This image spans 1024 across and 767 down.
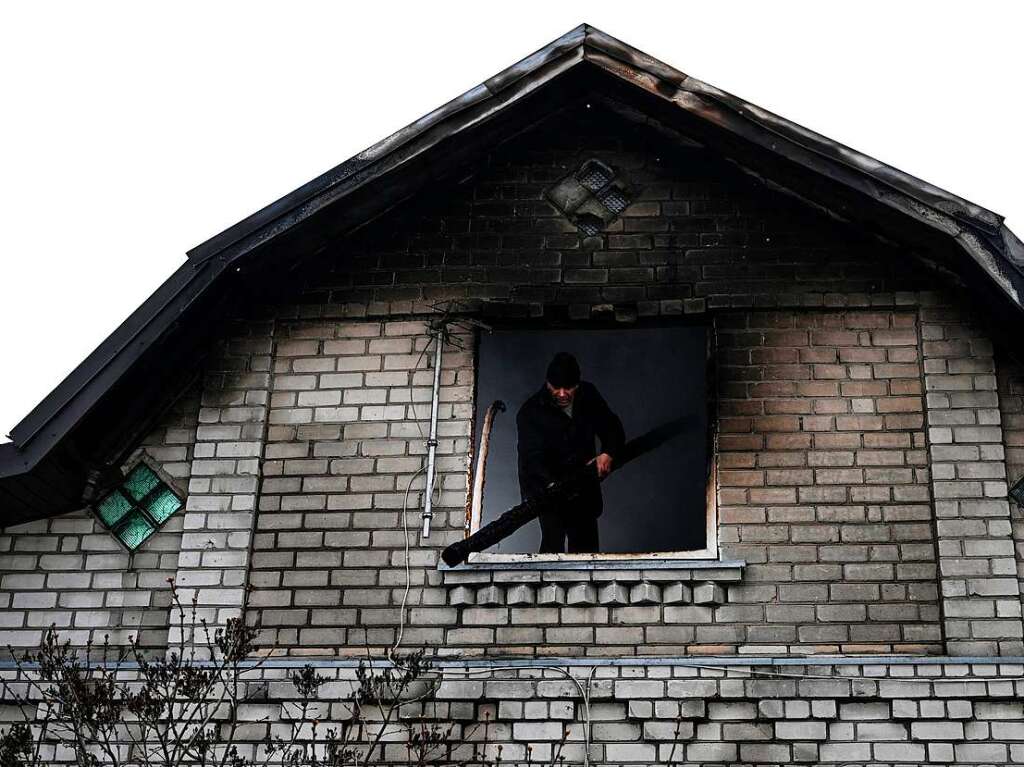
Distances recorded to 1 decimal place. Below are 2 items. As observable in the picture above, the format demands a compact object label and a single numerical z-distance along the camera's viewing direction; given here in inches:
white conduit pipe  329.4
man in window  340.8
